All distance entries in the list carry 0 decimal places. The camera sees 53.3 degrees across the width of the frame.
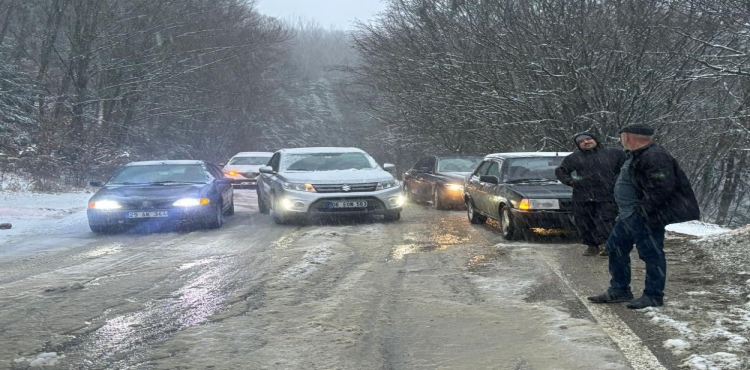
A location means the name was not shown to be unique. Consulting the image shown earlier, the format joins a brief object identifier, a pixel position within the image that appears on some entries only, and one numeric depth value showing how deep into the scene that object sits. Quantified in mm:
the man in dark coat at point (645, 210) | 5707
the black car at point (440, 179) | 16750
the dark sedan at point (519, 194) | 10320
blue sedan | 12156
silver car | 12953
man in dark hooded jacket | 8750
